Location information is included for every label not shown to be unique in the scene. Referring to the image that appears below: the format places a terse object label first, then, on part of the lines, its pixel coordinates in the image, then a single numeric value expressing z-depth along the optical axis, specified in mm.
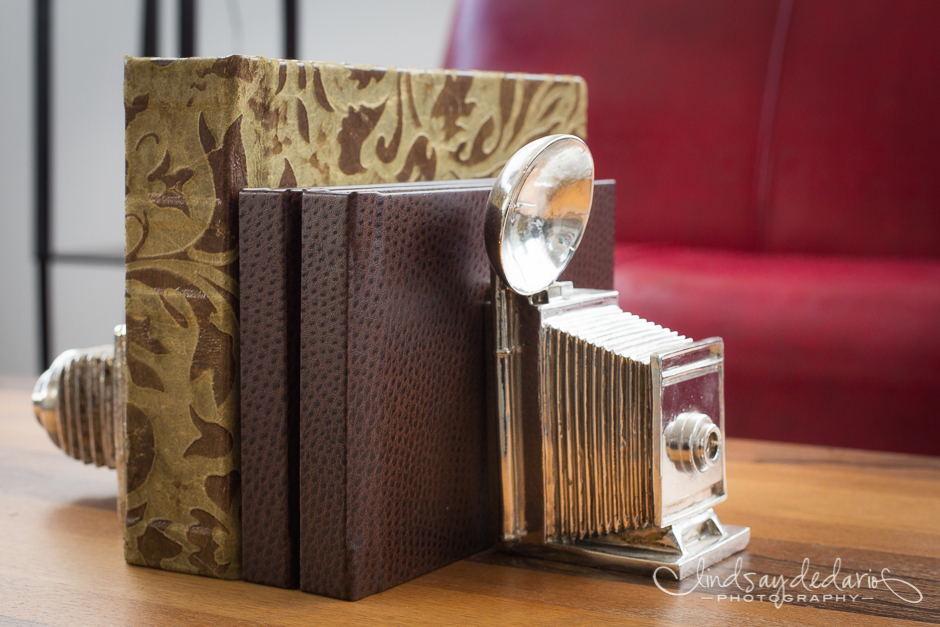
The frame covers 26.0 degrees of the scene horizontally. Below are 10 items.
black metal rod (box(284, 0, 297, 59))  2933
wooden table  972
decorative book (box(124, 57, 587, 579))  1004
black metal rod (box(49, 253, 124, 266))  2973
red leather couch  1656
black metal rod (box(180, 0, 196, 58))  2684
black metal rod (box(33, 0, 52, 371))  2801
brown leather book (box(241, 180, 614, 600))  980
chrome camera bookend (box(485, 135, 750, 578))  1013
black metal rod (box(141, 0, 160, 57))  2727
